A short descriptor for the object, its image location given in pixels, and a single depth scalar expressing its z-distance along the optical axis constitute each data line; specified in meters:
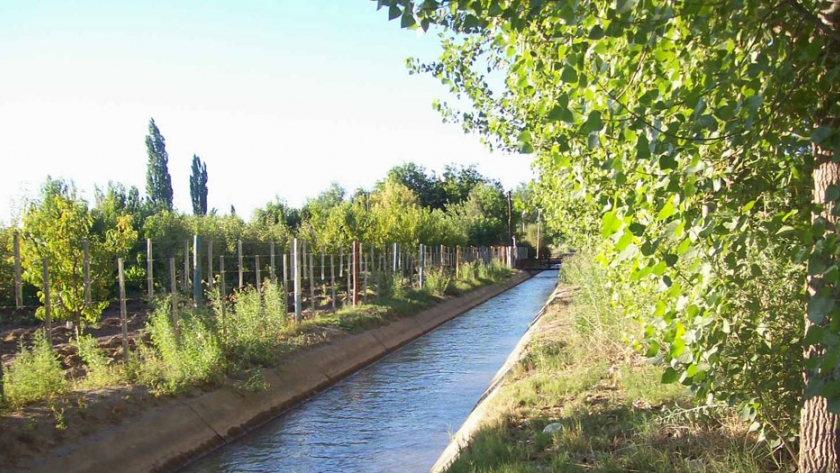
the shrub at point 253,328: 13.03
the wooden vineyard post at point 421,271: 31.49
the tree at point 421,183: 93.62
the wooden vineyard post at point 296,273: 18.19
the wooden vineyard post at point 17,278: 10.32
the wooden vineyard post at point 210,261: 13.52
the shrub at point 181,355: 11.12
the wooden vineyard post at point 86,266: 11.95
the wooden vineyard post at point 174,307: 12.55
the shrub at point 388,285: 25.40
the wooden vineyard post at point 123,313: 11.67
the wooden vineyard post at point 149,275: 12.24
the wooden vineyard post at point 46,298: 10.45
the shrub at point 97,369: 10.60
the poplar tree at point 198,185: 75.31
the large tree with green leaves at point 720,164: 3.51
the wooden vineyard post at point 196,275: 13.57
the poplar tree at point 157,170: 67.19
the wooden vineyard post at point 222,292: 13.69
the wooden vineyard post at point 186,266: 14.23
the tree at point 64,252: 13.36
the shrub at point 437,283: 29.78
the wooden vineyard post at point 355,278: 22.41
